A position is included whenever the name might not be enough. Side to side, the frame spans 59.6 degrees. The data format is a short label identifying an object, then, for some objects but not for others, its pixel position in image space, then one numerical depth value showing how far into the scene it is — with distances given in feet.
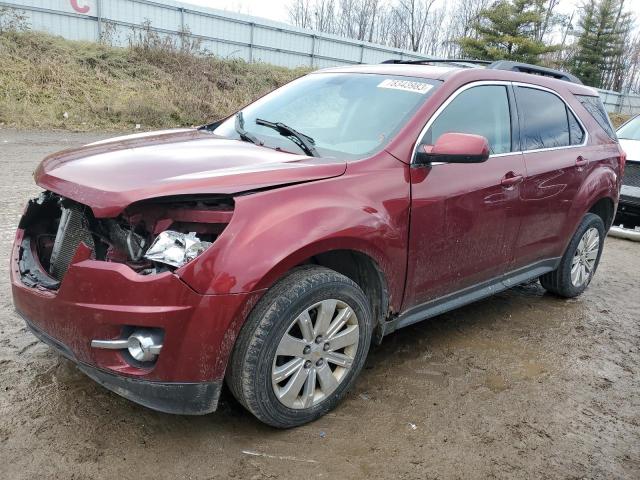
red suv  7.64
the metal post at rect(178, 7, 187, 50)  66.23
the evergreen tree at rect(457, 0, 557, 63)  106.42
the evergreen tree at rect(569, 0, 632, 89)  143.64
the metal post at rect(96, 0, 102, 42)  60.59
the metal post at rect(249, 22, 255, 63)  73.15
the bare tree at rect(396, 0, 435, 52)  166.20
